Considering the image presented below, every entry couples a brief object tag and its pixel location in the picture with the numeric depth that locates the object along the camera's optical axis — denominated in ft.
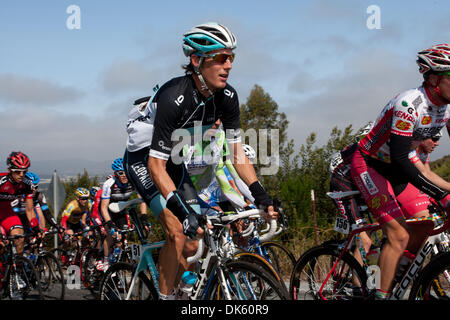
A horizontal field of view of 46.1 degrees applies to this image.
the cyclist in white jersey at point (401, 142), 13.99
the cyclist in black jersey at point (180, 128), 12.96
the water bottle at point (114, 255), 28.71
